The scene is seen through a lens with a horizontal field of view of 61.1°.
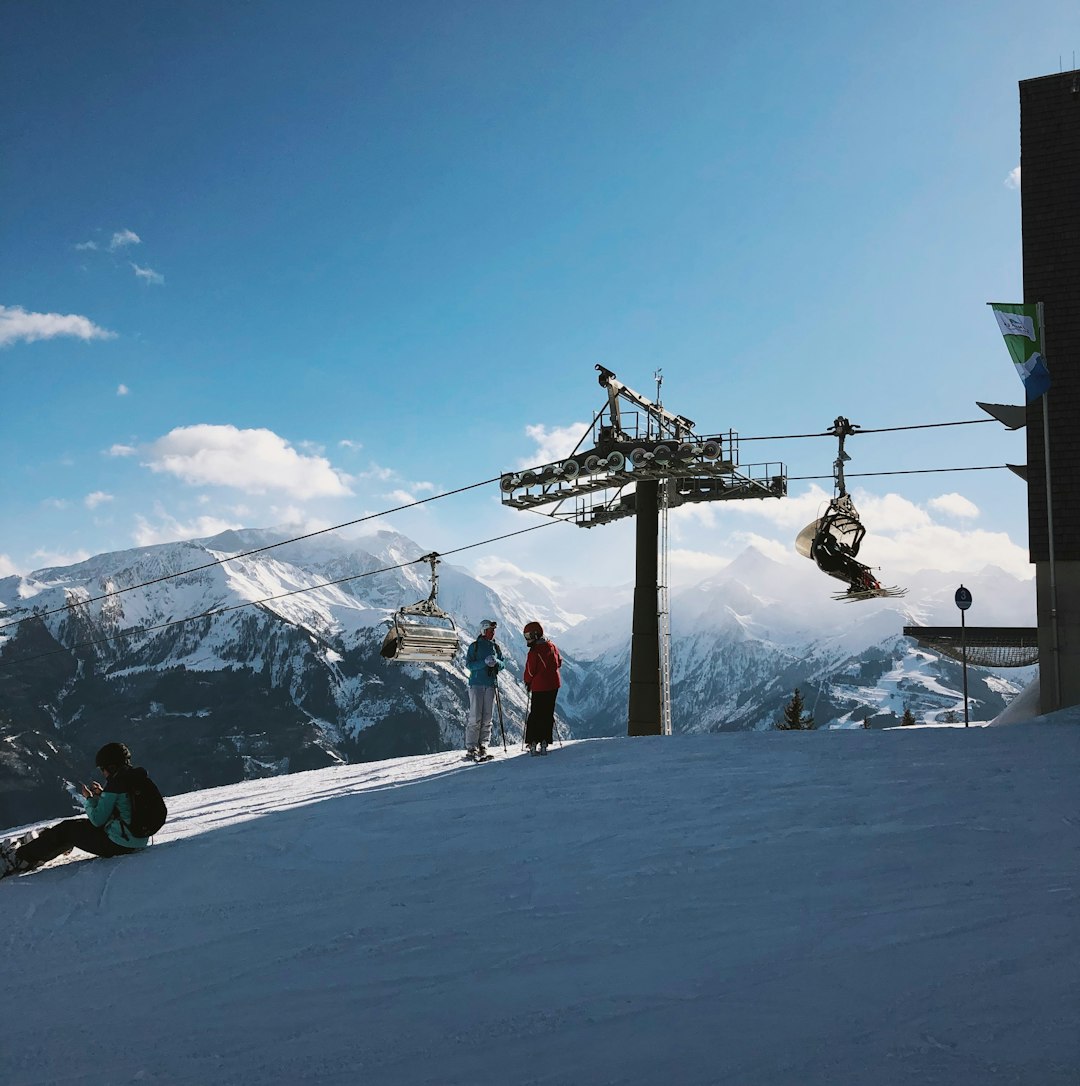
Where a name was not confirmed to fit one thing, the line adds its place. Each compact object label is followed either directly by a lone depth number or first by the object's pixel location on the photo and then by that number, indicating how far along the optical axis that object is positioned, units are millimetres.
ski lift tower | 22328
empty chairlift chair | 19328
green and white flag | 14766
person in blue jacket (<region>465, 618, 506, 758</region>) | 14109
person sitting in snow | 8477
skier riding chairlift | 16766
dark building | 15406
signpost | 18391
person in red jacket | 13695
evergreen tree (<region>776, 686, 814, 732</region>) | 75688
